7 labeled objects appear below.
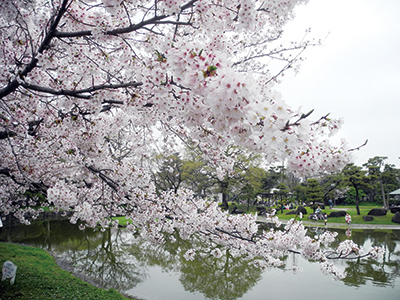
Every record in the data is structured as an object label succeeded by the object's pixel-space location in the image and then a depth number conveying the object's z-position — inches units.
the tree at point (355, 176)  775.1
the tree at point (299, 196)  1120.8
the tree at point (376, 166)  855.4
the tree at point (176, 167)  762.2
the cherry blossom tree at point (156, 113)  55.3
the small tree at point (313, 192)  840.3
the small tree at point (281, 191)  922.1
